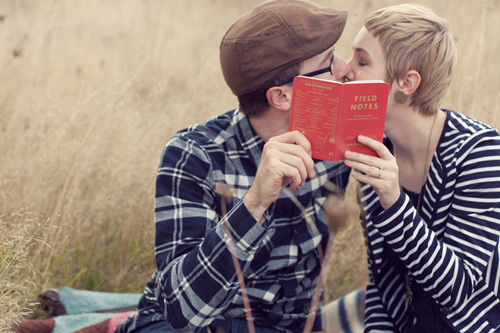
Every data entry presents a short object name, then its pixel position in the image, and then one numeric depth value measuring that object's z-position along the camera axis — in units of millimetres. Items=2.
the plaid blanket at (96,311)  2029
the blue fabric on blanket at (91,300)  2250
